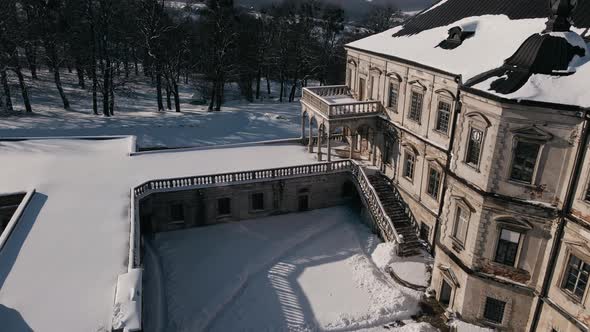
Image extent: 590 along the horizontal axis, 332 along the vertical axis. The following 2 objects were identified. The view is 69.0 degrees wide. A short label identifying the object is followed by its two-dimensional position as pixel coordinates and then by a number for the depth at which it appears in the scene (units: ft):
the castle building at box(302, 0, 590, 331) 55.52
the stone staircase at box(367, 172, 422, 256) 85.40
